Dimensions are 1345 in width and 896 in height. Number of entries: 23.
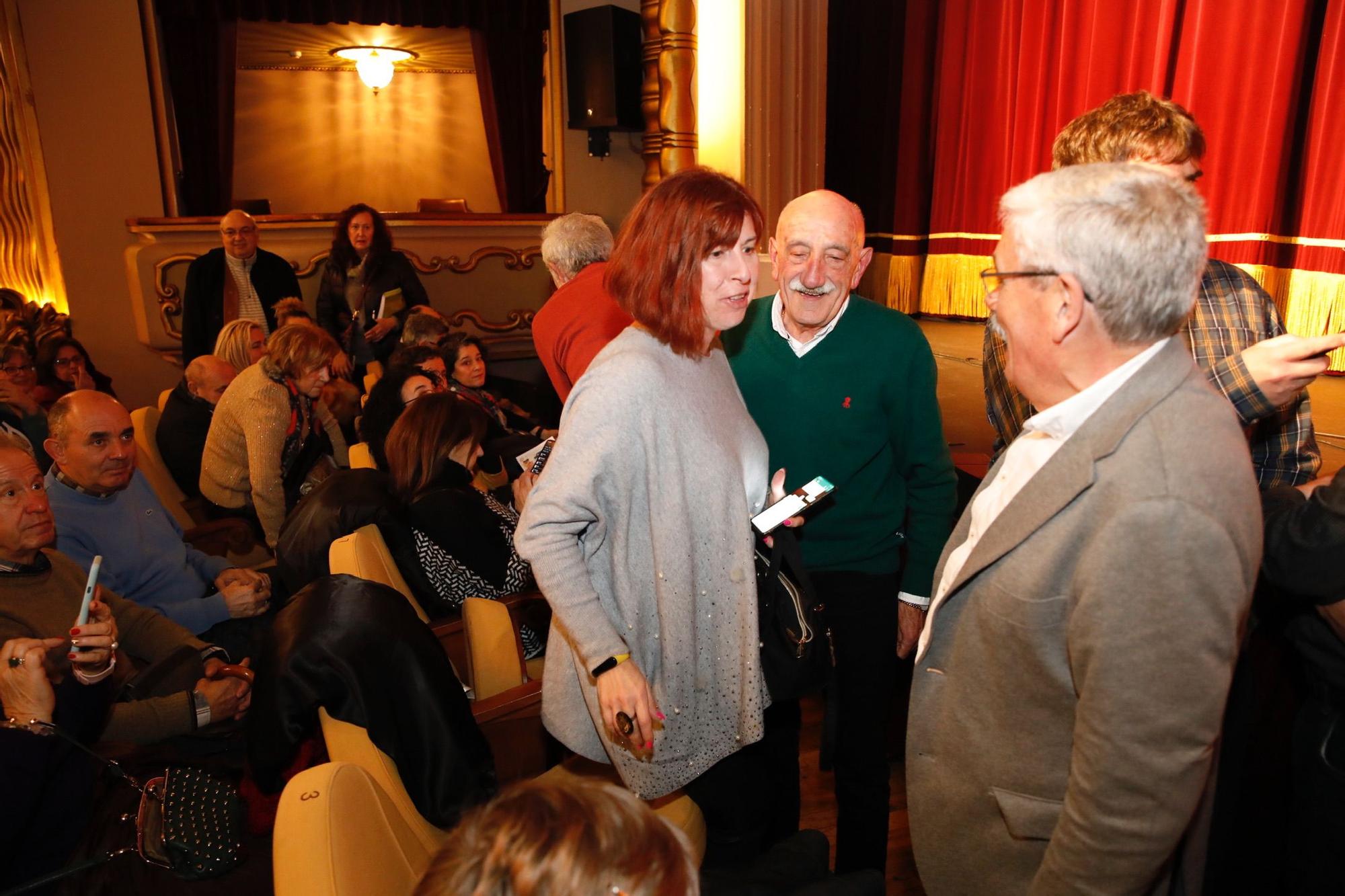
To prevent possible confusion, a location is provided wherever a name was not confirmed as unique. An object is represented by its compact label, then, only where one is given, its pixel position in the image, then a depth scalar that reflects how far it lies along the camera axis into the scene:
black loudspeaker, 6.62
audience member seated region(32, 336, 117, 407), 4.33
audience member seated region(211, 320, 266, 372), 4.03
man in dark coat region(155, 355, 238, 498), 3.40
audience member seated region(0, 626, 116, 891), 1.35
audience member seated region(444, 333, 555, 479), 4.05
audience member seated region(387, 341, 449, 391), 3.99
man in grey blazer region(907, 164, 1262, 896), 0.85
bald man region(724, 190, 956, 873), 1.80
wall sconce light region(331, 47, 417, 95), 8.72
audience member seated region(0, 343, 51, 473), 3.42
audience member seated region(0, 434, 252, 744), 1.74
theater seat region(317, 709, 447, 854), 1.40
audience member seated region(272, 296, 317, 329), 4.76
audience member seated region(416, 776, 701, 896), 0.77
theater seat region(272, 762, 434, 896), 0.92
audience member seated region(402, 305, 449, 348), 4.22
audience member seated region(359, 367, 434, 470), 3.52
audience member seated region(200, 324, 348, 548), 3.18
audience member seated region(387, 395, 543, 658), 2.38
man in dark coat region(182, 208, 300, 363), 4.94
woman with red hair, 1.32
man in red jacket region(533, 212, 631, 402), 2.49
